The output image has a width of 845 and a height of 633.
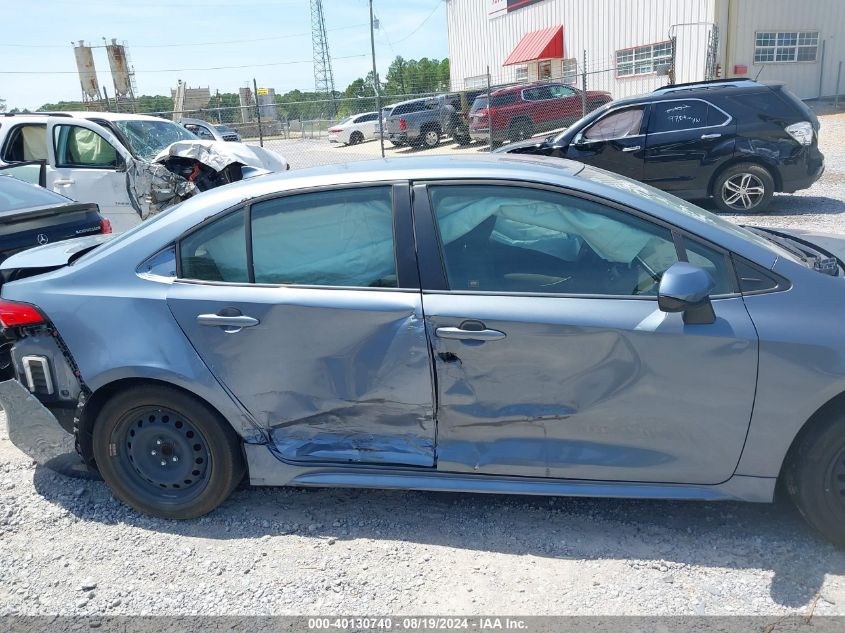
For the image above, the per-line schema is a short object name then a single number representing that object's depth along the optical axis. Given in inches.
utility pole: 1603.1
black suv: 356.8
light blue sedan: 107.4
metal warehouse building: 916.0
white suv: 356.5
